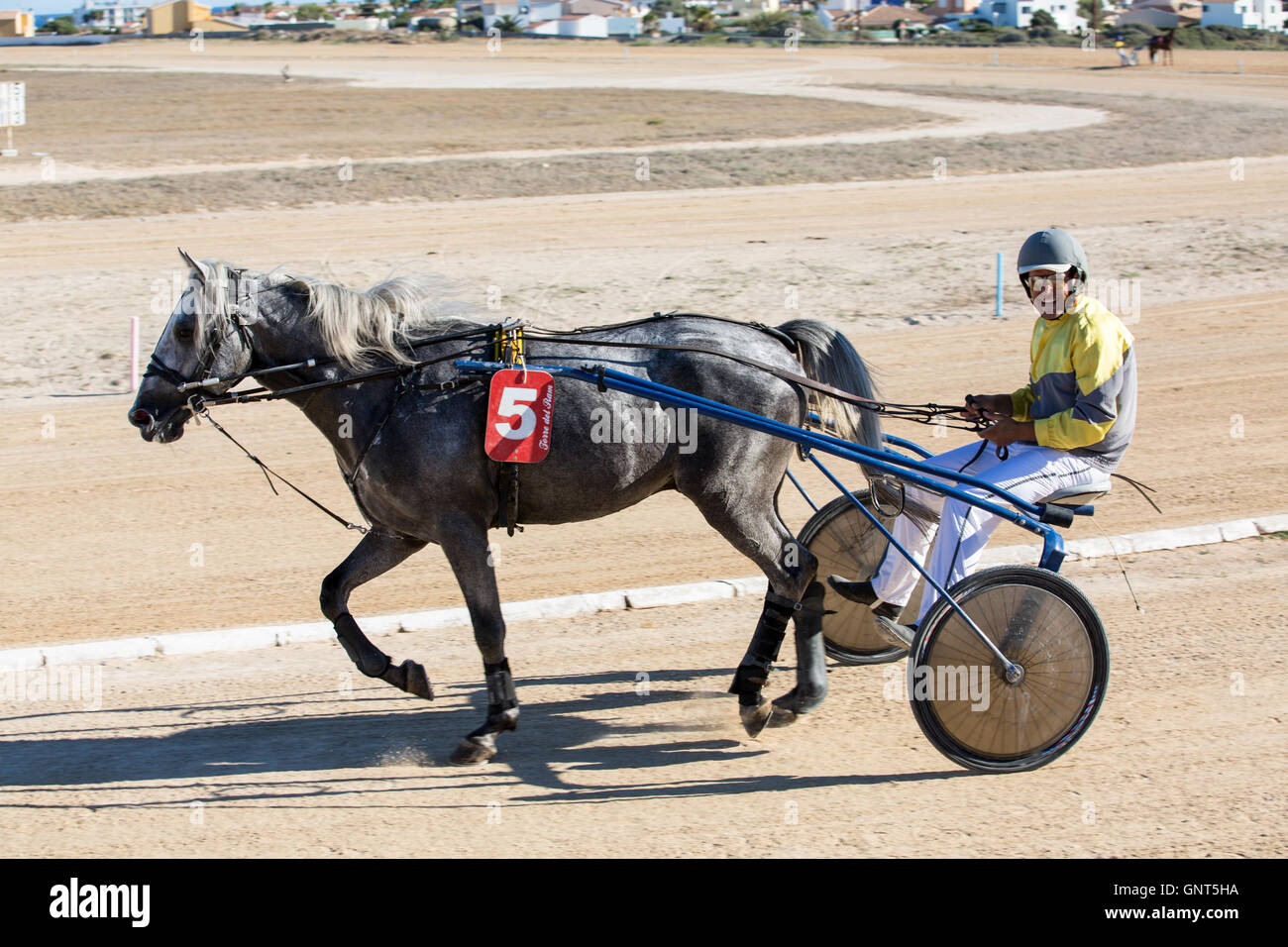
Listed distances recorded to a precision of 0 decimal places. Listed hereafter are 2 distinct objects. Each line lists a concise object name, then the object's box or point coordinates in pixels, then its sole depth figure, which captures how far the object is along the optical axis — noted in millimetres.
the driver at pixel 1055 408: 4645
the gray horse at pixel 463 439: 4844
